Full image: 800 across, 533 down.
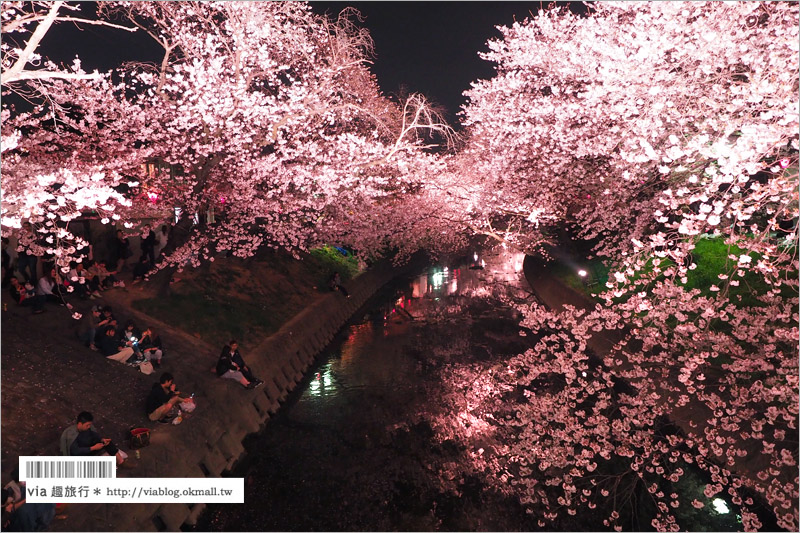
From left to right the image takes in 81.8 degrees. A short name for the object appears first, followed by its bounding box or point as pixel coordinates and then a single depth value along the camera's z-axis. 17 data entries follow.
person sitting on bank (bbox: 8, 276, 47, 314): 13.20
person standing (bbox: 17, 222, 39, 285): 15.07
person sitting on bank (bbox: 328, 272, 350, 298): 26.14
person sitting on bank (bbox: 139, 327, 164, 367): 12.62
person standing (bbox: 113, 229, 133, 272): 18.72
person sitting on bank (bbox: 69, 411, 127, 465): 8.20
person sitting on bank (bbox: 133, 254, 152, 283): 17.75
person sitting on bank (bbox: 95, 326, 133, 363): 12.20
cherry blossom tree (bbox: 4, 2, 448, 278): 15.27
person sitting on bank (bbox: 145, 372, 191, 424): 10.48
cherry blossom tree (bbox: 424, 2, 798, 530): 8.12
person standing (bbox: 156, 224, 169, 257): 21.73
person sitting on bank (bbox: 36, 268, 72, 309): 13.48
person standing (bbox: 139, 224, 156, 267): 18.65
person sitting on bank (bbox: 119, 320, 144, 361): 12.58
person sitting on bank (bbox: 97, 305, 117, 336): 12.58
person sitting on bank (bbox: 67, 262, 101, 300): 14.60
